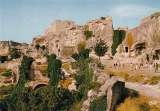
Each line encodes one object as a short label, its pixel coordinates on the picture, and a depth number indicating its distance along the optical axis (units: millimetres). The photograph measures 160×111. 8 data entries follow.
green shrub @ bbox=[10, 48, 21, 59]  119062
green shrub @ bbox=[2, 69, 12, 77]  95312
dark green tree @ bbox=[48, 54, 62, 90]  83750
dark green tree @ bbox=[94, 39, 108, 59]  107250
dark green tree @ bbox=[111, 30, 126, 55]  110700
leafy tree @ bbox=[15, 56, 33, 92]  88131
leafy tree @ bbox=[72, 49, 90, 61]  104431
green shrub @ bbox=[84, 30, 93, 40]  122225
